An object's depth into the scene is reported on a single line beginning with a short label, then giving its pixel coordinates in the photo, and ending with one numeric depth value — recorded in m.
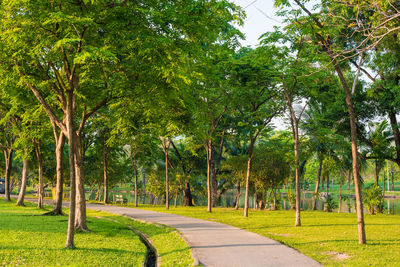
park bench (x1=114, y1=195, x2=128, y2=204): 37.22
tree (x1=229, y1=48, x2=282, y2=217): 18.84
